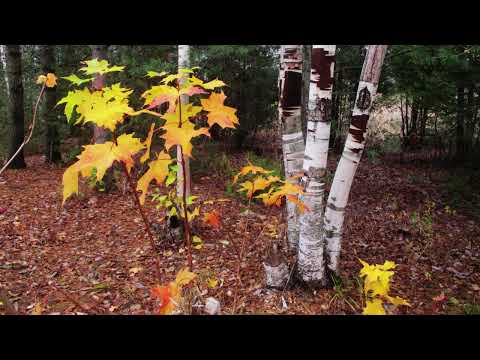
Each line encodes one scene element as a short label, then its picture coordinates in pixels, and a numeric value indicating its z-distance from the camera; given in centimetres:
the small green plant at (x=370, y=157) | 821
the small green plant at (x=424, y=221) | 472
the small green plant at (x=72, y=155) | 720
